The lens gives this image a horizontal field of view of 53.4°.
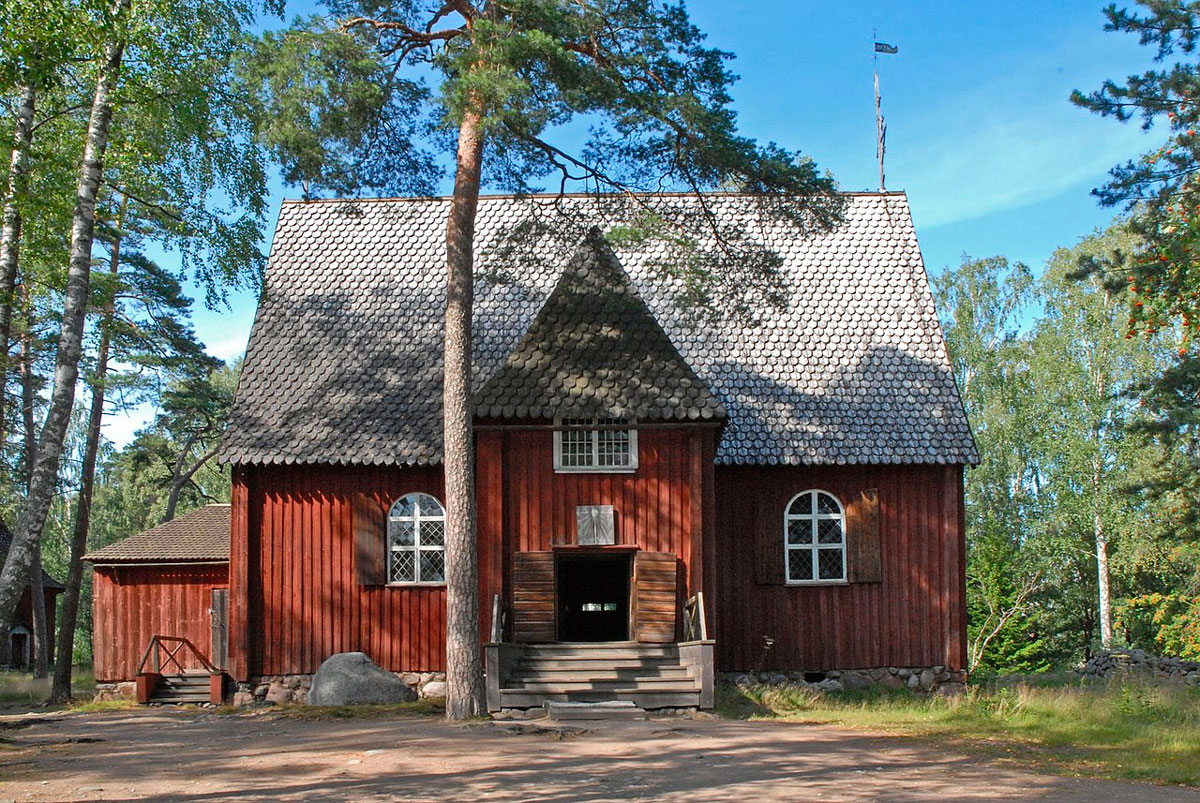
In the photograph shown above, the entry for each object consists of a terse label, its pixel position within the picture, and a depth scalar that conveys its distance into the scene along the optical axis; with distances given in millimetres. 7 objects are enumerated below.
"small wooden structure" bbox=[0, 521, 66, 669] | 35250
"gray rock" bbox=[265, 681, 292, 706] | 19203
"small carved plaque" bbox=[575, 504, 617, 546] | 17953
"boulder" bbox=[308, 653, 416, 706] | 17938
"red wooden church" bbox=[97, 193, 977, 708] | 17656
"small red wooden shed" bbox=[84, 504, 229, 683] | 23641
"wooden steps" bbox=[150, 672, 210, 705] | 20234
